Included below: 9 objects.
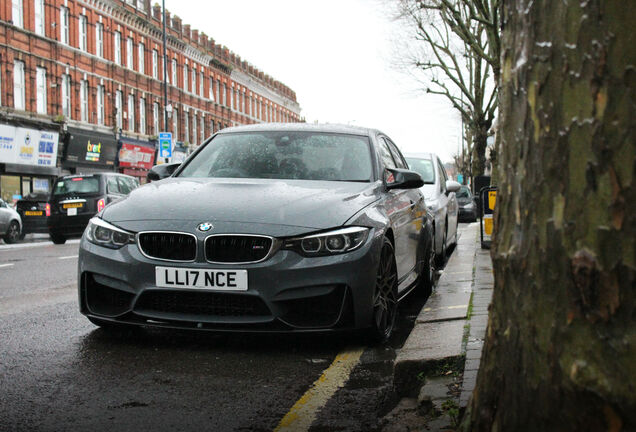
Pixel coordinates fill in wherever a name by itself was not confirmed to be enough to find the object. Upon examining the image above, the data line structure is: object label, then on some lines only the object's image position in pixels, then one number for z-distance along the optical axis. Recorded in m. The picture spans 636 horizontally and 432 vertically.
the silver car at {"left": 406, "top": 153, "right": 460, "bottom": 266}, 9.54
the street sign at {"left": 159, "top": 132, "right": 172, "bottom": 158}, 36.97
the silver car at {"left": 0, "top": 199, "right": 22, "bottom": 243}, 20.91
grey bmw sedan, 4.55
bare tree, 26.96
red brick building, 32.84
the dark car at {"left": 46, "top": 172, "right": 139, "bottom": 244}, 19.47
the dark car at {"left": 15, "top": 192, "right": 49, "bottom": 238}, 23.64
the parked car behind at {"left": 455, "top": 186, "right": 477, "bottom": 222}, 28.56
